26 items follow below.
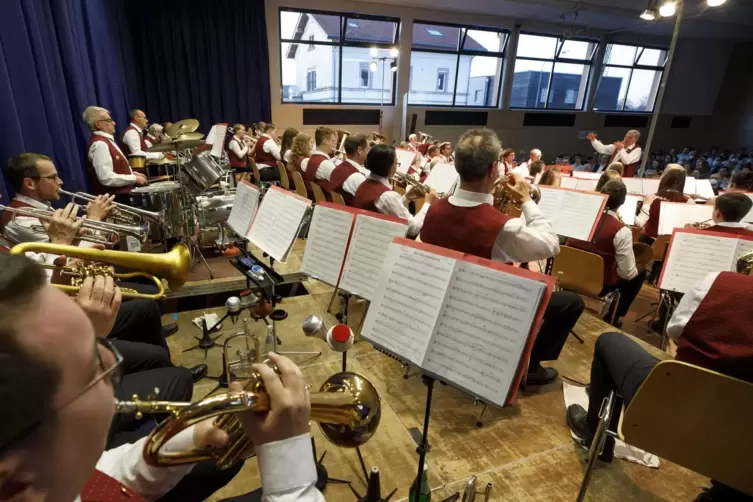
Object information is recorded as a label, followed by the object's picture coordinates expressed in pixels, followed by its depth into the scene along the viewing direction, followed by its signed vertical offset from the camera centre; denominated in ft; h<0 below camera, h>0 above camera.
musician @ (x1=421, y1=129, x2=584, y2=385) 7.02 -1.78
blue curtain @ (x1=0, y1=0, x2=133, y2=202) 9.41 +0.60
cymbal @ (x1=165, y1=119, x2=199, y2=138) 15.14 -0.91
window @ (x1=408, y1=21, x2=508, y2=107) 38.37 +5.03
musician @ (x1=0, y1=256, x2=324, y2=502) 1.70 -1.31
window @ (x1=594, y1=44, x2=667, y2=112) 44.21 +5.18
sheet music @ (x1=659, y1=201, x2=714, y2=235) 12.82 -2.68
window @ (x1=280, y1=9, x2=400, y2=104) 34.53 +4.67
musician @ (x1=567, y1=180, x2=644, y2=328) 10.51 -3.07
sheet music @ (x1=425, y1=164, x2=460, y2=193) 17.34 -2.62
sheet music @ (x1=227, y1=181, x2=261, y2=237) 10.00 -2.52
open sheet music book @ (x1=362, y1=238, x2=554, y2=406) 4.09 -2.15
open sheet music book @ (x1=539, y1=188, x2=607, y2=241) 10.87 -2.41
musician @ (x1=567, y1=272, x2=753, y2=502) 4.86 -2.69
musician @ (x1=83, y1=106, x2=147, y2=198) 13.75 -2.00
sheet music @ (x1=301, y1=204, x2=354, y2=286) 7.20 -2.36
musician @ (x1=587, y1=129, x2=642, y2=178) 25.55 -1.70
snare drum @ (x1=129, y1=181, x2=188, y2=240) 13.23 -3.30
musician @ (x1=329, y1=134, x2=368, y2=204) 14.01 -2.02
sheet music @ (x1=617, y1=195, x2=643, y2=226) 15.01 -3.07
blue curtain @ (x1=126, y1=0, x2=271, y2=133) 30.37 +3.50
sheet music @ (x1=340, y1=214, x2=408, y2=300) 6.61 -2.26
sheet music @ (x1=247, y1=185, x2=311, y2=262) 8.15 -2.33
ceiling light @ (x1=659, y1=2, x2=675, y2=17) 19.93 +5.69
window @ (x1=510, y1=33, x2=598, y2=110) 41.45 +5.12
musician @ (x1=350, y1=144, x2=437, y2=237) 11.34 -2.09
